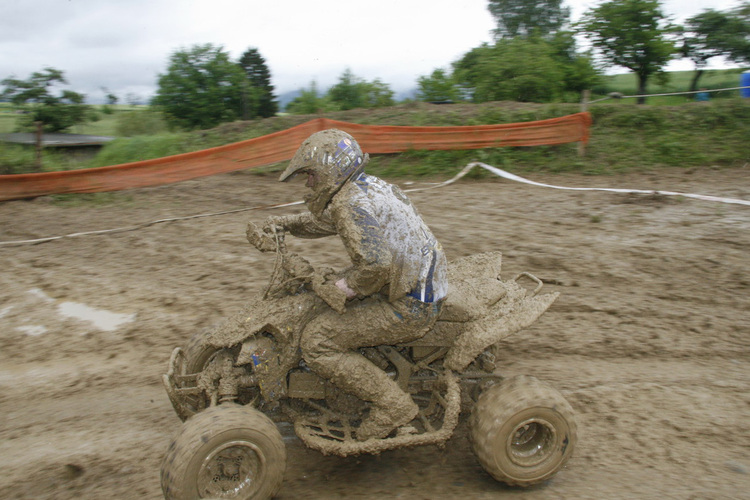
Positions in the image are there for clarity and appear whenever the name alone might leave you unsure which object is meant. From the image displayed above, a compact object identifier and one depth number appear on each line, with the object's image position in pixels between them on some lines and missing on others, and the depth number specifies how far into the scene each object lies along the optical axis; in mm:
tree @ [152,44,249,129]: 20062
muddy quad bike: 3510
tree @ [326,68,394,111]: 18797
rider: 3551
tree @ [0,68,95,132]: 18141
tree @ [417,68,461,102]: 17750
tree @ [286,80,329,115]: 20594
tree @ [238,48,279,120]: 26909
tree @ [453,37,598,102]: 16656
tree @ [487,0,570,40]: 32000
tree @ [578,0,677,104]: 19938
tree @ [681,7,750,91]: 20906
